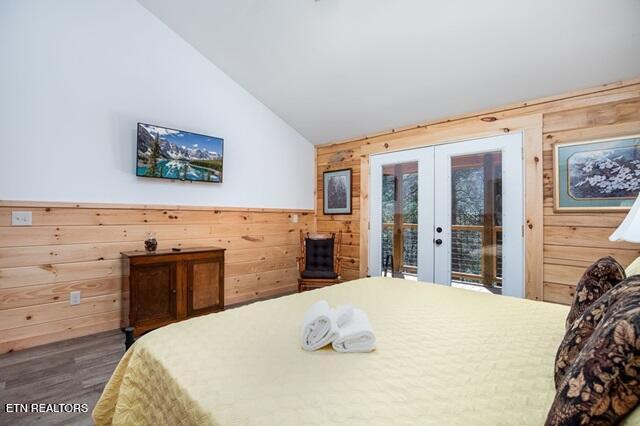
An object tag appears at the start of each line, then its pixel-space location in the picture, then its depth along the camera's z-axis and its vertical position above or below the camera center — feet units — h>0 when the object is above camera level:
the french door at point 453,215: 10.23 +0.06
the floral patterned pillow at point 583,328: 2.97 -1.11
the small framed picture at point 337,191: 15.11 +1.24
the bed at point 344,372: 2.86 -1.77
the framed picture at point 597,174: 8.20 +1.18
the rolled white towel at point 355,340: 4.10 -1.65
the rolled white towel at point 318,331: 4.15 -1.55
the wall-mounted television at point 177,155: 10.52 +2.22
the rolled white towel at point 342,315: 4.62 -1.50
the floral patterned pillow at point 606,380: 1.94 -1.06
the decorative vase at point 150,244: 10.32 -0.95
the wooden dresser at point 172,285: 9.30 -2.23
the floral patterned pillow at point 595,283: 4.02 -0.88
